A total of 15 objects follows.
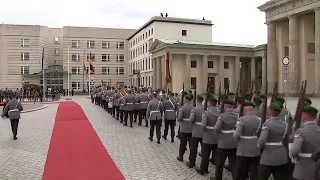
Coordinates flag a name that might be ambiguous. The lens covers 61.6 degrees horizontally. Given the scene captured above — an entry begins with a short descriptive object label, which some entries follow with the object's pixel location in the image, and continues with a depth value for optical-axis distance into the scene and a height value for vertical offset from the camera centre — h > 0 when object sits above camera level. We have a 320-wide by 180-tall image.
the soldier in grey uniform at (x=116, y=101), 16.67 -0.84
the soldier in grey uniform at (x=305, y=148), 3.97 -0.91
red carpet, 6.49 -2.05
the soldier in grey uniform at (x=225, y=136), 5.80 -1.05
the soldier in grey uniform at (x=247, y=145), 5.11 -1.11
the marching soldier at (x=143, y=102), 14.18 -0.74
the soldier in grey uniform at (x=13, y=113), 10.96 -0.99
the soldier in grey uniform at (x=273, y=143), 4.61 -0.97
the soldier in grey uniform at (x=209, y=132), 6.38 -1.05
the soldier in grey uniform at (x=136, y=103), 14.26 -0.79
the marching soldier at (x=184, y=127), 7.82 -1.14
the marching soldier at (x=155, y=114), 10.30 -1.01
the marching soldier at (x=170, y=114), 10.35 -1.01
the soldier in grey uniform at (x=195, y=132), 7.14 -1.18
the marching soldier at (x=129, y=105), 14.28 -0.90
